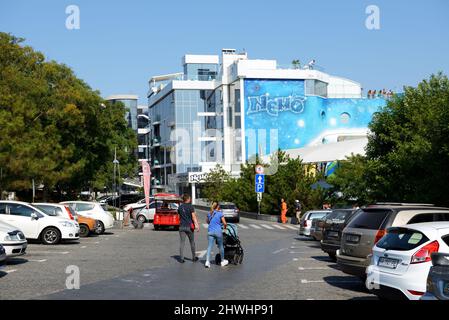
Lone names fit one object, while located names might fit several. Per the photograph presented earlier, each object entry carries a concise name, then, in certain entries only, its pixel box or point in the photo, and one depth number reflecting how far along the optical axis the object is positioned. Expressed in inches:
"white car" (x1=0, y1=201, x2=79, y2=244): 877.8
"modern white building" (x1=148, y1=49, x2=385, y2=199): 3703.2
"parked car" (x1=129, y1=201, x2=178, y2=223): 1486.1
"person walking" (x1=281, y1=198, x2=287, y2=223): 1698.2
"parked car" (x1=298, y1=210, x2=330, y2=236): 1085.8
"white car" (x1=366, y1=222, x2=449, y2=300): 376.8
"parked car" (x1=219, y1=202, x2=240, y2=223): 1736.0
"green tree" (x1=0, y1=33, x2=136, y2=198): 1309.1
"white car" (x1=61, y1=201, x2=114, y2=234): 1178.6
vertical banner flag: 1563.1
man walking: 681.6
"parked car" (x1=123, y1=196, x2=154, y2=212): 1742.9
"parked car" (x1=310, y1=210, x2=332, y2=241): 964.2
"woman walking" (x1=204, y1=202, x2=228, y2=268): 648.4
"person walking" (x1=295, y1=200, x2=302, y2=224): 1666.6
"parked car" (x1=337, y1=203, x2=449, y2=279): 504.4
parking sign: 1877.5
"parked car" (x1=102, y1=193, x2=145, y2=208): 2665.1
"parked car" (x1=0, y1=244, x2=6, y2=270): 565.8
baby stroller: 677.9
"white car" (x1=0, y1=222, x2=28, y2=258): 642.2
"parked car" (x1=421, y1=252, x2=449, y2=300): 336.5
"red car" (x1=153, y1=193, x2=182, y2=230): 1315.2
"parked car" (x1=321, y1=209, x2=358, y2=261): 685.9
